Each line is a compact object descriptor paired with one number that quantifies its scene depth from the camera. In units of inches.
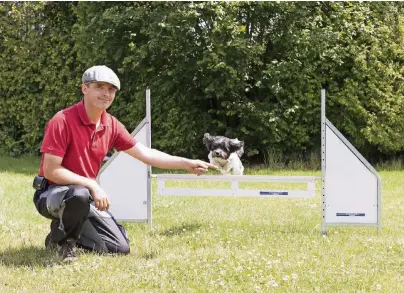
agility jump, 208.2
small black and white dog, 314.3
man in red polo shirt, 159.5
